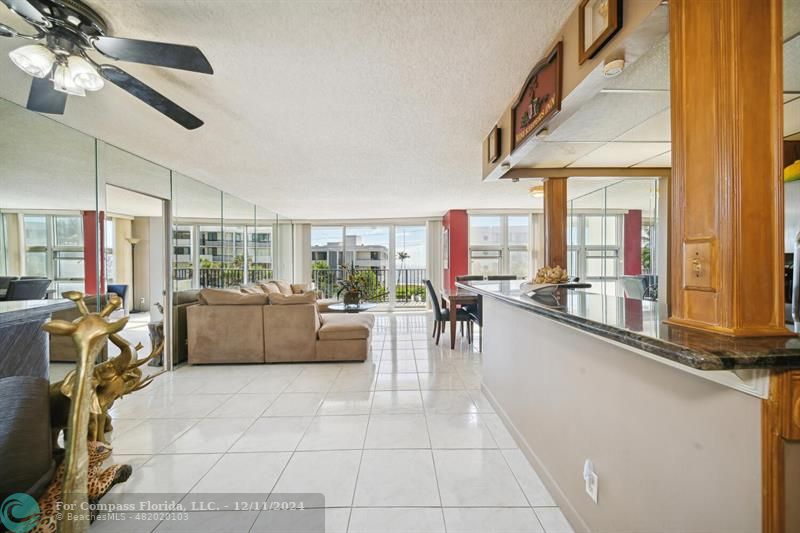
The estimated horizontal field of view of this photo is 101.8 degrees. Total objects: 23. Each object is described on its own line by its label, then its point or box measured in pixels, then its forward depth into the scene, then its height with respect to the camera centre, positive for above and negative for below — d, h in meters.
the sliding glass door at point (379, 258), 8.24 +0.17
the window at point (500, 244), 7.48 +0.46
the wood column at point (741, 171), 0.77 +0.22
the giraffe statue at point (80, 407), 0.73 -0.32
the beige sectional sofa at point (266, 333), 3.91 -0.82
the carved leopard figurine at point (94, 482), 0.88 -0.91
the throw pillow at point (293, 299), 3.93 -0.41
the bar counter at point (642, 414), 0.72 -0.49
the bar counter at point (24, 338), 1.31 -0.30
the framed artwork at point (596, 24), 1.24 +0.97
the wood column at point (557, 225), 2.94 +0.35
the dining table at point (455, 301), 4.49 -0.51
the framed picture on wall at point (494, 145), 2.63 +0.99
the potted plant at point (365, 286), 7.73 -0.54
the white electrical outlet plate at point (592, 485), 1.32 -0.91
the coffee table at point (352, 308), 5.23 -0.70
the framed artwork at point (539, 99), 1.65 +0.94
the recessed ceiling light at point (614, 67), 1.30 +0.79
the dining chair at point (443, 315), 4.82 -0.76
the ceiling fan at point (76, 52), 1.35 +0.96
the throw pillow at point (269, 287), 5.64 -0.38
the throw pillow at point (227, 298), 3.94 -0.39
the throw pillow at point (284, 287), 6.23 -0.42
